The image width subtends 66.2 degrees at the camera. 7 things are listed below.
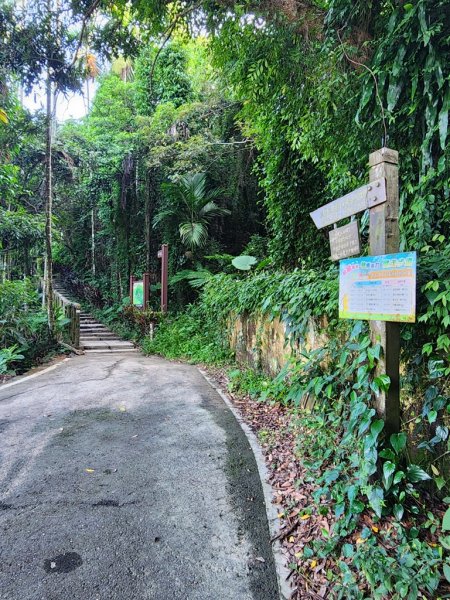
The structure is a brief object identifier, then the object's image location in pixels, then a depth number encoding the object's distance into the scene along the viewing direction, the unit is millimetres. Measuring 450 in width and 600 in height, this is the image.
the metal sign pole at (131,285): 10742
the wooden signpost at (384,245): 2232
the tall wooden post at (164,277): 9914
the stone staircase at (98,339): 9609
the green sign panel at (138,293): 10430
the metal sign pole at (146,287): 10227
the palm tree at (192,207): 10727
